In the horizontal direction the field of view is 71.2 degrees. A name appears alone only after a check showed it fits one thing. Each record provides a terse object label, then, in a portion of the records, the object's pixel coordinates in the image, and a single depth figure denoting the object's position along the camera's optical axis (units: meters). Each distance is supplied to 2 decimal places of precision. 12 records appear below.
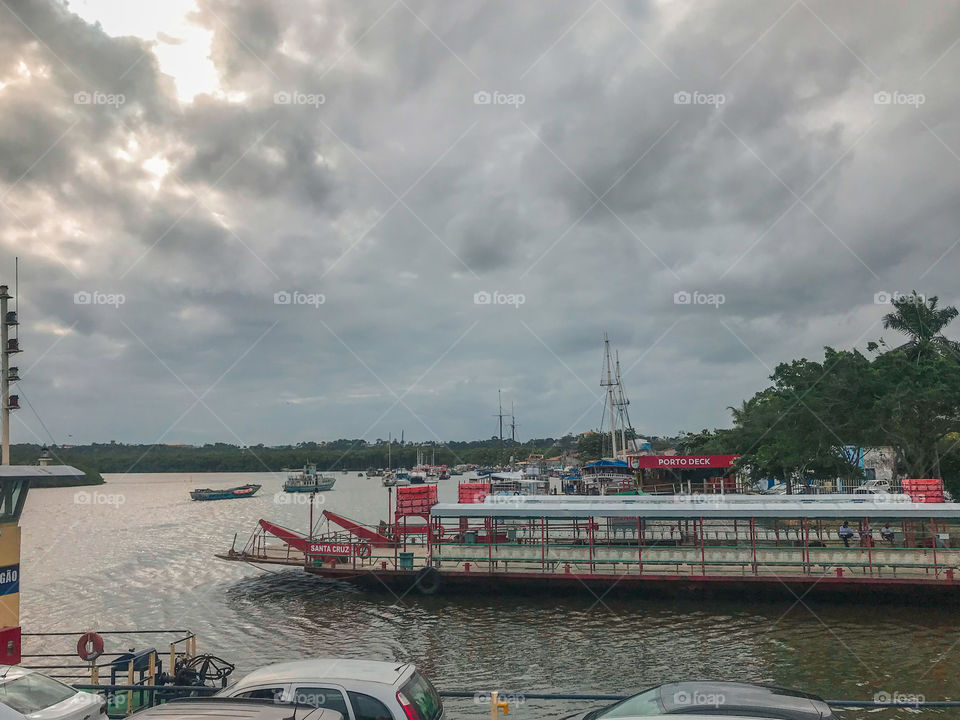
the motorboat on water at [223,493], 105.88
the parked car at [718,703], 6.55
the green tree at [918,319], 56.91
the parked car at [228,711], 5.91
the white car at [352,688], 7.32
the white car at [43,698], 7.80
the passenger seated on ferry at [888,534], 28.39
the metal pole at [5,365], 14.80
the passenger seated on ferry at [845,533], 28.75
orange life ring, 11.17
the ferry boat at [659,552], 24.48
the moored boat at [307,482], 134.25
